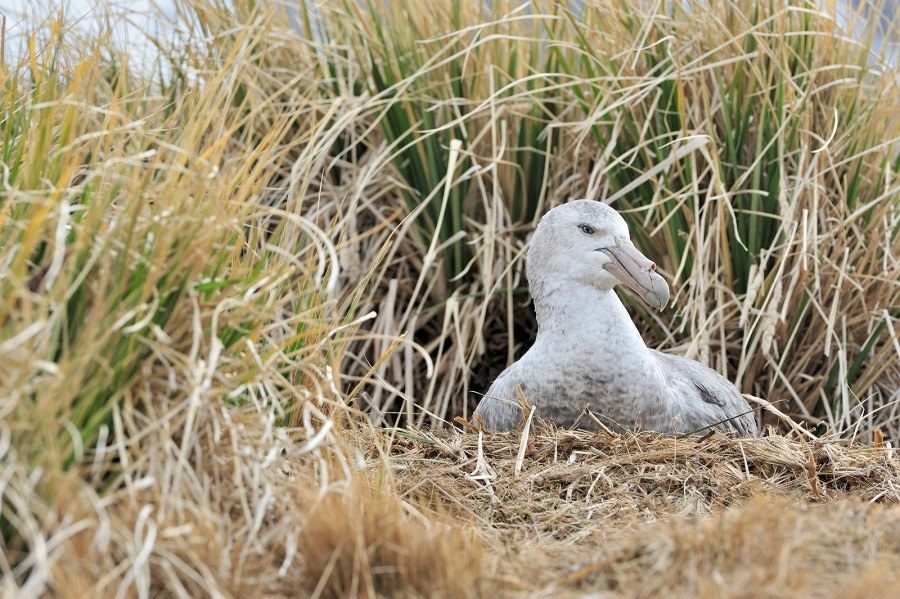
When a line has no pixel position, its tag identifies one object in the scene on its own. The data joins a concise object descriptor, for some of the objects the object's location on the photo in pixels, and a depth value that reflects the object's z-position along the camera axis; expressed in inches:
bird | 576.5
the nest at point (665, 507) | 554.0
